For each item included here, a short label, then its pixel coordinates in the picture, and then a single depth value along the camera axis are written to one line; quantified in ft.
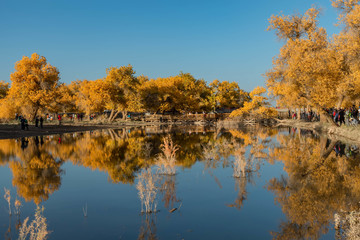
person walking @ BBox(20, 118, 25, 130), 121.87
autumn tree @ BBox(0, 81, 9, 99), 298.47
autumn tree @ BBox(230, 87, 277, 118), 211.41
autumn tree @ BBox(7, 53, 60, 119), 153.57
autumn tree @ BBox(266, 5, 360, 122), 93.71
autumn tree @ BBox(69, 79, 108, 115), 189.47
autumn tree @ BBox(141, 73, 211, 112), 224.94
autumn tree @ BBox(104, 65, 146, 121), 197.57
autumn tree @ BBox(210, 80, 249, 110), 301.63
